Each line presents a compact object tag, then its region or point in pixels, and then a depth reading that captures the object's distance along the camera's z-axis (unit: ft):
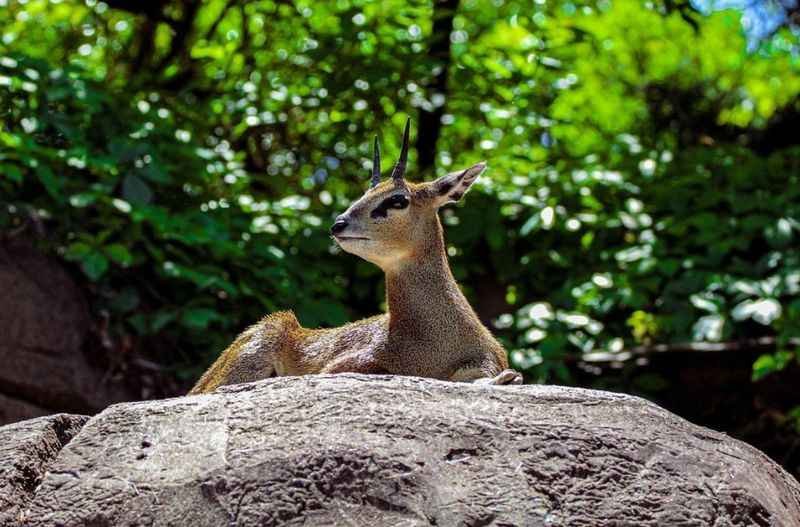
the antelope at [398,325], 39.04
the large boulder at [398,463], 27.53
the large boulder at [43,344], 61.00
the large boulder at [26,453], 29.32
